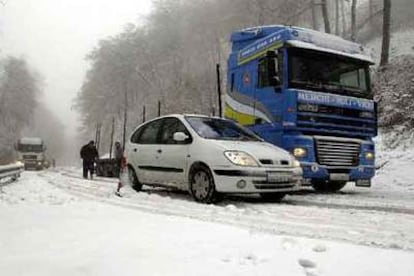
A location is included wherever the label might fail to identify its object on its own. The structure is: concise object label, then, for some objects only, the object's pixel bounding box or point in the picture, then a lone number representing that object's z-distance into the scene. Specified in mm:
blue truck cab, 10953
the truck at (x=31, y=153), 43438
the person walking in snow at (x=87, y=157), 21266
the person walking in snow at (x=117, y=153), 22156
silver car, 8922
